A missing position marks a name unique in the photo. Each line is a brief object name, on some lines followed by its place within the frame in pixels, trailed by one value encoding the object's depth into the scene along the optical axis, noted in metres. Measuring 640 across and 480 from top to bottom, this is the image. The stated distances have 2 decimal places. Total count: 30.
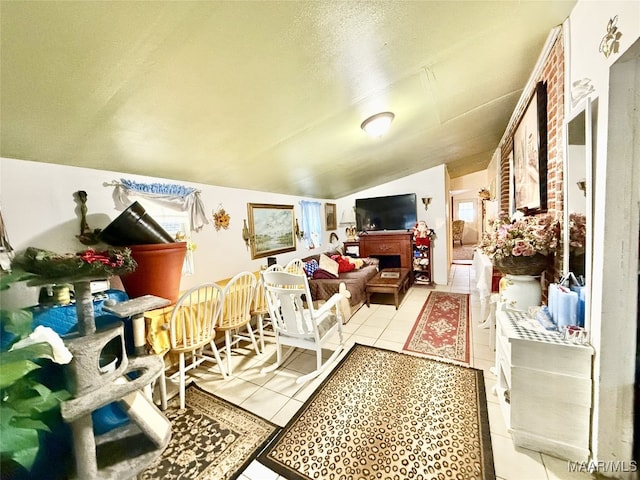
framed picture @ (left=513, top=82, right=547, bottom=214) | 1.83
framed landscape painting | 3.63
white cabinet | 1.21
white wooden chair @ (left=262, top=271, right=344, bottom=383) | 2.04
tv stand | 4.74
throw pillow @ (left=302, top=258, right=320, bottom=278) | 3.84
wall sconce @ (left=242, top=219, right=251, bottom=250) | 3.46
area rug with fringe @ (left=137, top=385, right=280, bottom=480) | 1.36
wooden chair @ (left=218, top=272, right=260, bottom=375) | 2.25
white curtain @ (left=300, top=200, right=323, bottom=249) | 4.80
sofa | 3.47
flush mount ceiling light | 2.24
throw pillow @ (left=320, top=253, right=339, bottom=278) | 3.95
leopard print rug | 1.31
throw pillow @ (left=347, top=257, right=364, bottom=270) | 4.40
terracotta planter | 1.84
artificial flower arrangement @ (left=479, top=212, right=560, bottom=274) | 1.55
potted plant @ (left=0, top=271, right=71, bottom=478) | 0.71
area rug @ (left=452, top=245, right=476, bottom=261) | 7.50
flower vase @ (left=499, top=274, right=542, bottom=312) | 1.71
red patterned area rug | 2.42
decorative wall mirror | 1.17
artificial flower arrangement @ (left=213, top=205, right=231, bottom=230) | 3.06
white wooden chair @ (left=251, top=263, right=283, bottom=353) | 2.65
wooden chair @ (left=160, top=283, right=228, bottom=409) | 1.83
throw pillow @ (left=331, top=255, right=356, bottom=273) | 4.15
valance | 2.17
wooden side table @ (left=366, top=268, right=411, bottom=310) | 3.67
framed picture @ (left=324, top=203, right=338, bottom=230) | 5.65
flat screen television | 4.93
